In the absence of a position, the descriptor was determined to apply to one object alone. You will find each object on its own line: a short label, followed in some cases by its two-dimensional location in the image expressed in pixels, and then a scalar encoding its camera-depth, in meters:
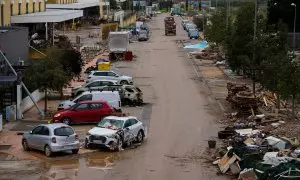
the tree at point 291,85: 35.72
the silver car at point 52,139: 26.94
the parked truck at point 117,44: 75.00
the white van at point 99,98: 37.91
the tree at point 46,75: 37.34
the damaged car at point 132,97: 42.34
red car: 34.62
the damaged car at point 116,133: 28.22
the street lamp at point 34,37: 54.02
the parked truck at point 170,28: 127.06
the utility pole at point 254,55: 45.39
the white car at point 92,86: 43.34
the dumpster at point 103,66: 59.22
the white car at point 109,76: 50.00
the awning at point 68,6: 92.36
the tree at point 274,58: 38.22
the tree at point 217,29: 75.38
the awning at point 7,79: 37.22
